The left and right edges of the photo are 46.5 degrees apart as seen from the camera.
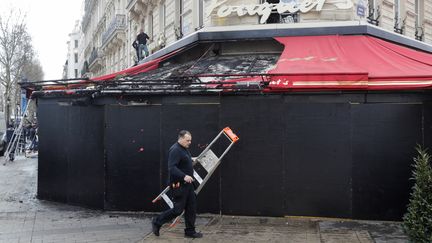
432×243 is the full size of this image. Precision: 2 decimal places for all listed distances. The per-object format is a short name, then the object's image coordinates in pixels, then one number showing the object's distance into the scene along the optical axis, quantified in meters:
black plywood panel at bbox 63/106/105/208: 10.55
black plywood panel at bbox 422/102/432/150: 9.07
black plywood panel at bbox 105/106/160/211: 10.13
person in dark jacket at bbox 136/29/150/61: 18.48
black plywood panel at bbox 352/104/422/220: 9.16
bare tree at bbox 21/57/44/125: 54.85
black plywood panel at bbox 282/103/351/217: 9.39
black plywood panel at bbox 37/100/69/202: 11.46
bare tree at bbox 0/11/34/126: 44.72
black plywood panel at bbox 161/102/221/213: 9.83
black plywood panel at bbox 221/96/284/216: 9.61
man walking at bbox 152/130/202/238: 7.64
